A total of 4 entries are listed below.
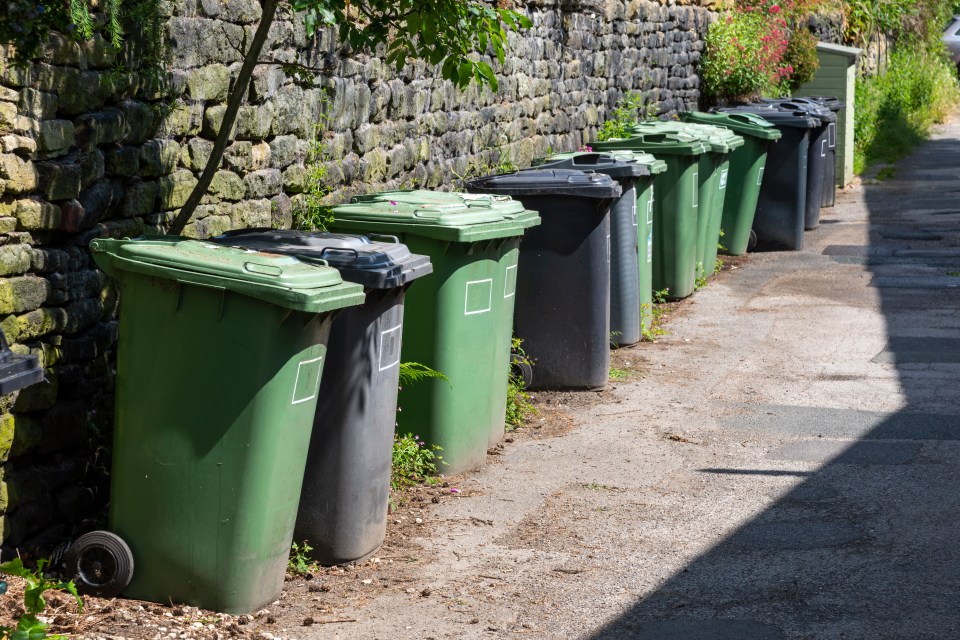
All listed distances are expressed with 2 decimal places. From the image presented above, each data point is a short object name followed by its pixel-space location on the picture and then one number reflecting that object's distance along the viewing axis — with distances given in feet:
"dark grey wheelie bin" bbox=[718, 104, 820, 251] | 42.06
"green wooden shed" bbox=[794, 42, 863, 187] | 56.39
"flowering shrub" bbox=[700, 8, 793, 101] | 50.80
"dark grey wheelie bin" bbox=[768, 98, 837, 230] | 45.80
